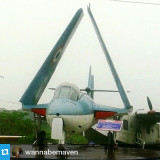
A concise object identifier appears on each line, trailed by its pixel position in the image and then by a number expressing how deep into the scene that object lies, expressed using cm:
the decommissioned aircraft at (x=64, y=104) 1533
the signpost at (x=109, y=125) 1872
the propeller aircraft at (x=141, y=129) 2492
